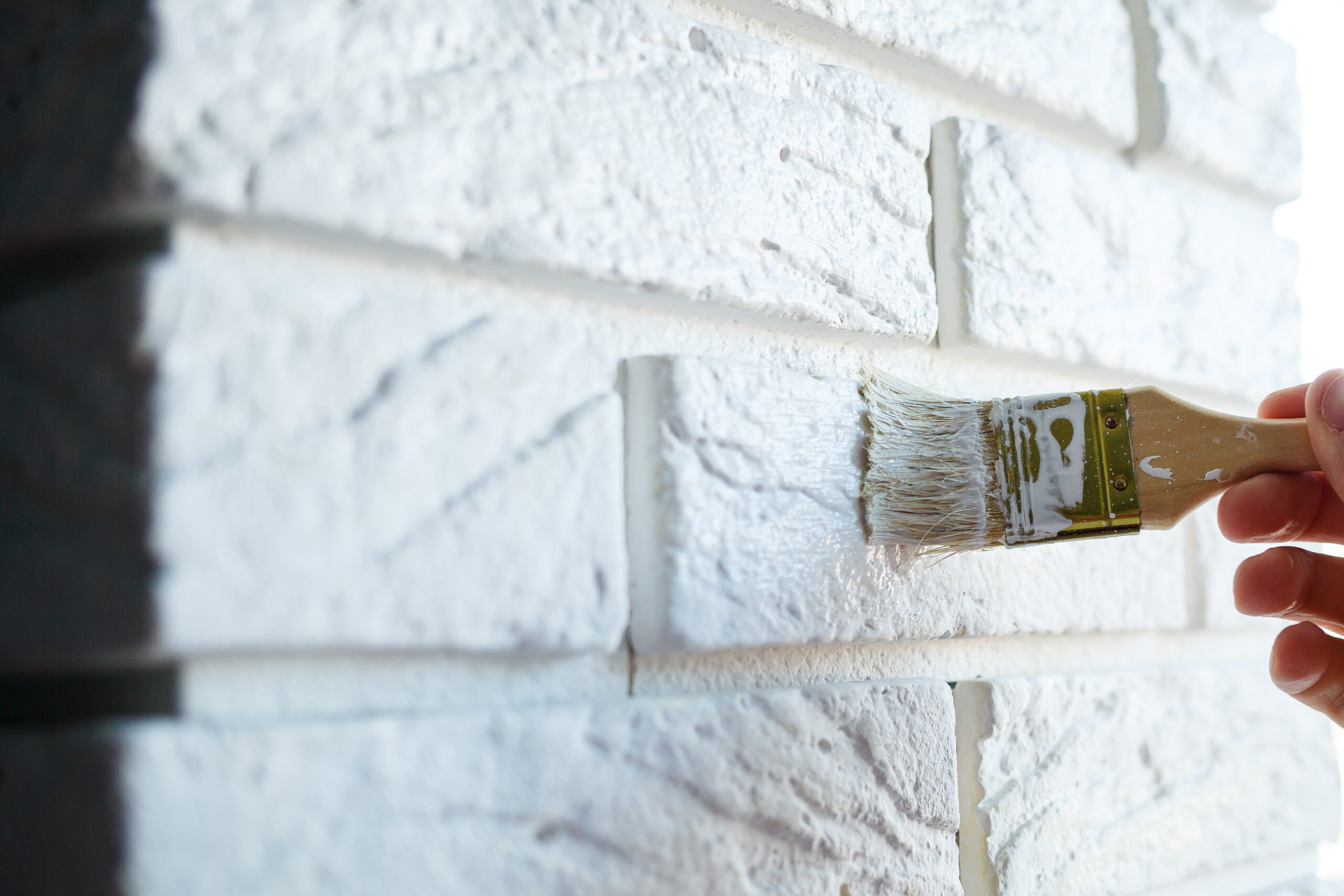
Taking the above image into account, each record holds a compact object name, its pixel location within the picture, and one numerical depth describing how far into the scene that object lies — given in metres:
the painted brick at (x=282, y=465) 0.38
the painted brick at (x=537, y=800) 0.38
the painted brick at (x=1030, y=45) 0.65
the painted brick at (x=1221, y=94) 0.82
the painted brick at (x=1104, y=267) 0.69
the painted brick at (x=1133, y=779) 0.66
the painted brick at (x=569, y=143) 0.41
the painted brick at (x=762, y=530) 0.52
